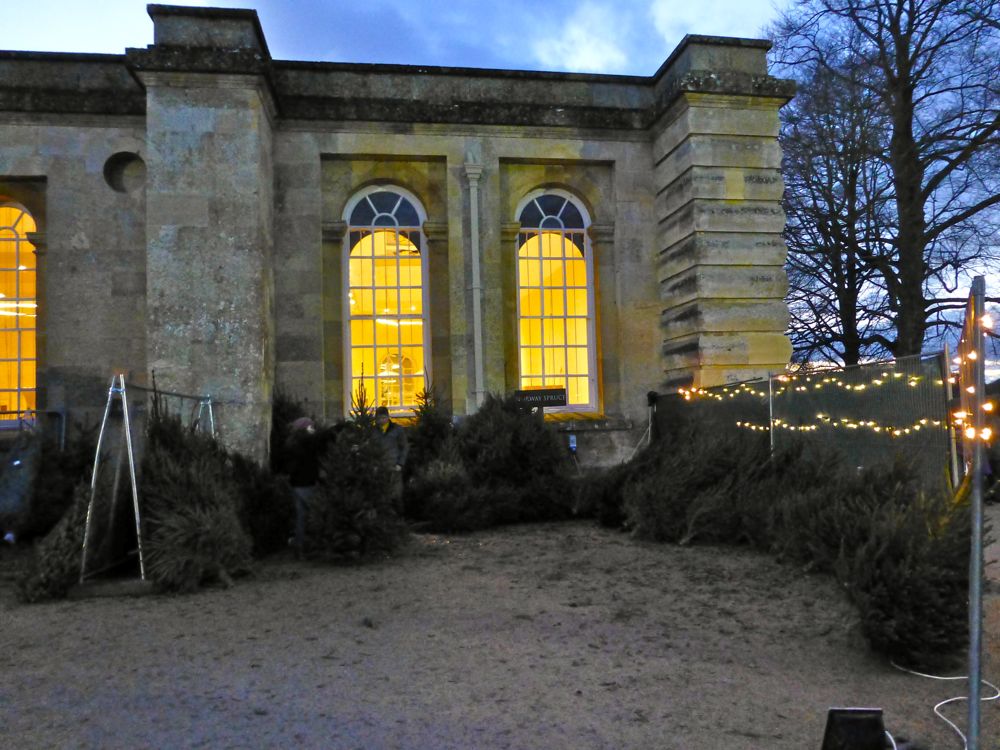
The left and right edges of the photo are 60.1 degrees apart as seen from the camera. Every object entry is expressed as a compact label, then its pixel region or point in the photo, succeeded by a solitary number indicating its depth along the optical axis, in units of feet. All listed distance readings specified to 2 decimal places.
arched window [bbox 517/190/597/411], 46.47
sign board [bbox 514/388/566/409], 38.78
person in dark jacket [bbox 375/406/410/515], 28.81
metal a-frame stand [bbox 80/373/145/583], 23.16
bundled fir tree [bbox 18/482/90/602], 22.52
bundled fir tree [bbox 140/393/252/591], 23.35
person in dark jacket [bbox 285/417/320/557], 29.25
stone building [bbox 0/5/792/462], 36.88
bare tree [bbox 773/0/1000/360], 56.65
